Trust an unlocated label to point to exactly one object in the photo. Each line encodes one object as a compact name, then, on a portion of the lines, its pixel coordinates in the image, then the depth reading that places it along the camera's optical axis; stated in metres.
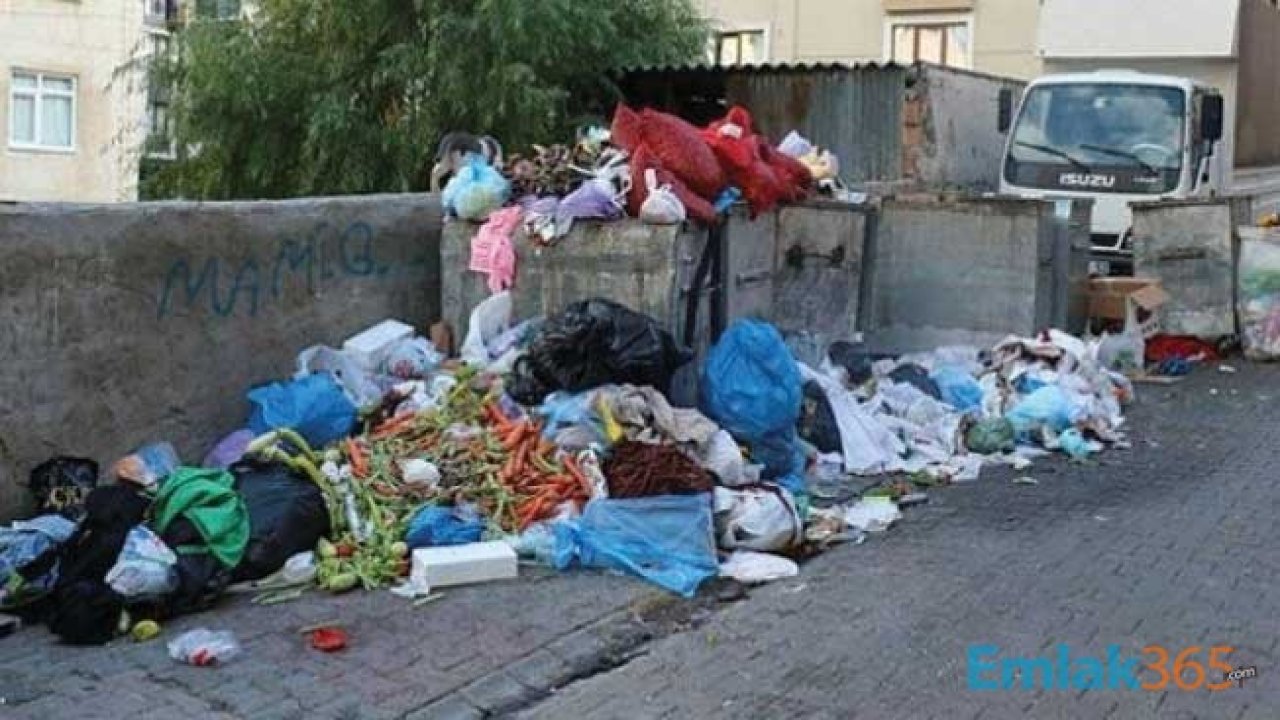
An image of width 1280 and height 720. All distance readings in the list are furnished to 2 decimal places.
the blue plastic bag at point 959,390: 9.47
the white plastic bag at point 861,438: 8.27
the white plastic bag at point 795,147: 10.54
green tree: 14.40
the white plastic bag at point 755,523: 6.55
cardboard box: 12.22
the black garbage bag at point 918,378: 9.55
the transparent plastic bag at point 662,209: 8.14
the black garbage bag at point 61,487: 6.30
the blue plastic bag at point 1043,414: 9.09
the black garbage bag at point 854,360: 9.90
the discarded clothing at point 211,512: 5.78
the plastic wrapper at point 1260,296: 12.42
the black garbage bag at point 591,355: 7.37
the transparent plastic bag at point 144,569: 5.41
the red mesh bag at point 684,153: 8.59
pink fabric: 8.58
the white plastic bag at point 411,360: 8.19
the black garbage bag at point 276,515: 5.95
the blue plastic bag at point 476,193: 8.70
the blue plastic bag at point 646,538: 6.24
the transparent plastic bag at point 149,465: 6.41
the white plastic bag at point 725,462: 7.02
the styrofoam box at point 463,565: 5.95
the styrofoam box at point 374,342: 8.14
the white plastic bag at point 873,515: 7.11
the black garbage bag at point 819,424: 8.36
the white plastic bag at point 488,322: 8.41
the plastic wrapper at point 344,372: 7.78
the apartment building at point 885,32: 23.23
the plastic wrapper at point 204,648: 5.09
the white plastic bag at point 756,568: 6.23
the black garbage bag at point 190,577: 5.55
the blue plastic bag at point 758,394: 7.74
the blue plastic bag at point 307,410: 7.29
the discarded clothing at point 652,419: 7.06
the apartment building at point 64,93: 30.28
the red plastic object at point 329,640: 5.27
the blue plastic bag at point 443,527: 6.32
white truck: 13.80
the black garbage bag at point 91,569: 5.32
